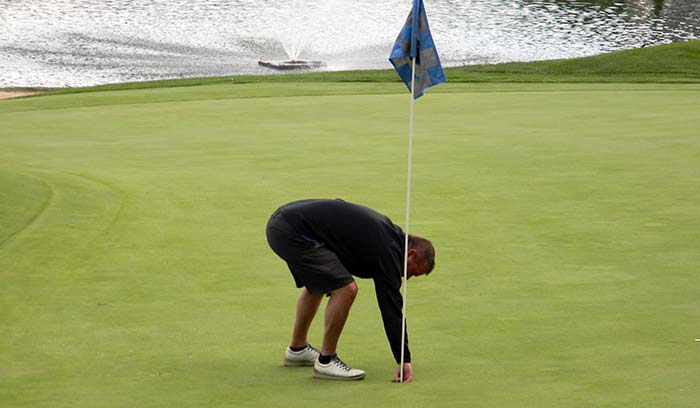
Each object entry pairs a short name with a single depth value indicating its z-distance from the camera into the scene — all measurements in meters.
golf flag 13.02
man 12.05
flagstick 11.73
